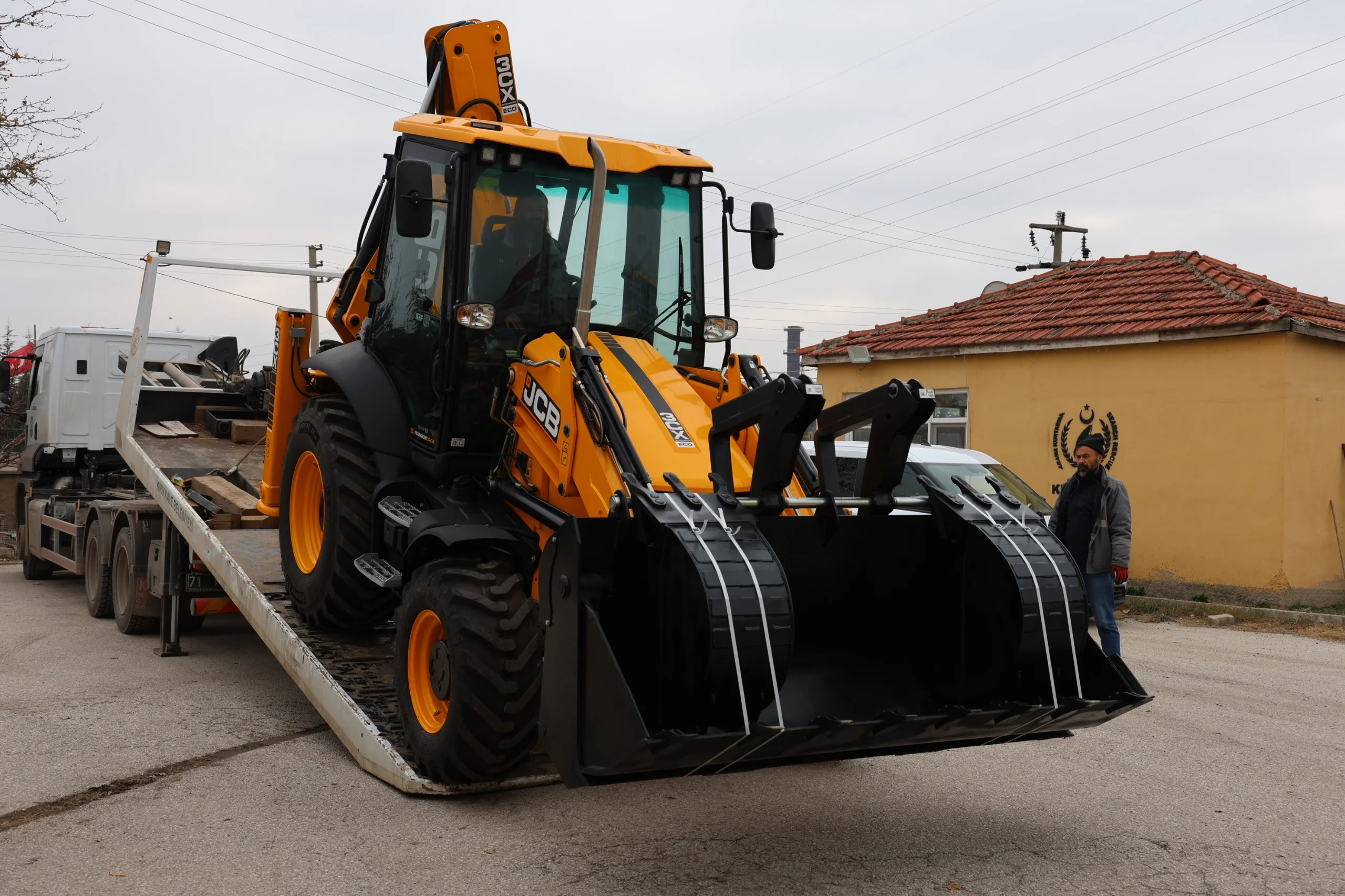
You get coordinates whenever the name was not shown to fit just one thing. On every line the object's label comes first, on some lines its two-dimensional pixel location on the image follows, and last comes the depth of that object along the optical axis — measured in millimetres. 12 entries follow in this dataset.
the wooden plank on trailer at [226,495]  8727
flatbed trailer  5672
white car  11211
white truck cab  13203
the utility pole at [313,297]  8852
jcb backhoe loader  4344
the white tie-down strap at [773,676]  4195
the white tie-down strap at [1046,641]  4773
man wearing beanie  8156
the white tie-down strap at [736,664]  4148
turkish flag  14391
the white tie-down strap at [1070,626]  4828
